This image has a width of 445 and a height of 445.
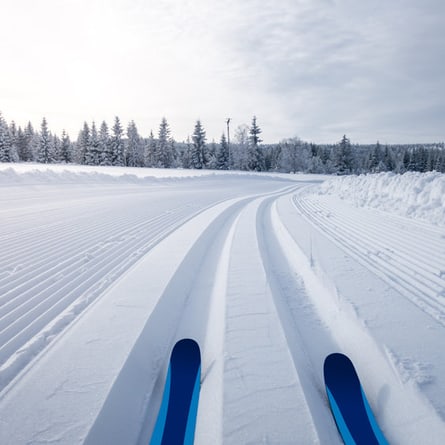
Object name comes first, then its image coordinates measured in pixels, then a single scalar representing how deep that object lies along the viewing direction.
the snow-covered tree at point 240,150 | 56.59
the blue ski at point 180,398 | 1.80
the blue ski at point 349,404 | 1.79
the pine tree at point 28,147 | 62.09
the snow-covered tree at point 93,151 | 51.38
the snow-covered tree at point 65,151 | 60.52
